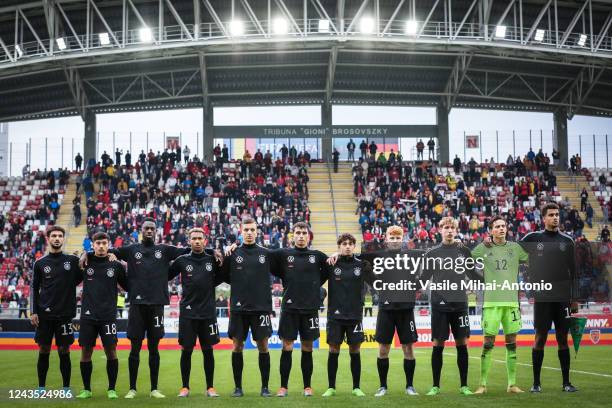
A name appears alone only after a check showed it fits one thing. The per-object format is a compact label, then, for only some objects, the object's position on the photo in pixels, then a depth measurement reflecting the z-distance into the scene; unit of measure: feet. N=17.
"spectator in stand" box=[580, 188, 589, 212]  133.39
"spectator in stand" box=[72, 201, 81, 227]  128.47
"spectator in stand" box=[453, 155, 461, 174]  143.23
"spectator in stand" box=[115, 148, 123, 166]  144.56
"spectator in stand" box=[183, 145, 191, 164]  144.32
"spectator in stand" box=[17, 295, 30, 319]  91.50
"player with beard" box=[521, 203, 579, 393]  38.40
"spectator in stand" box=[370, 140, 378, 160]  145.79
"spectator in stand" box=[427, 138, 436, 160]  149.69
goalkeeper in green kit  38.27
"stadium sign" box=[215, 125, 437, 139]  151.53
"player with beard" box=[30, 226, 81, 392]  38.68
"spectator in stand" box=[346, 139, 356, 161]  150.00
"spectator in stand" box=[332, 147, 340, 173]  145.84
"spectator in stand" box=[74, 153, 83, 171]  146.74
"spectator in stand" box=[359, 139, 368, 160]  148.66
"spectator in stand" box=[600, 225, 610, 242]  114.91
